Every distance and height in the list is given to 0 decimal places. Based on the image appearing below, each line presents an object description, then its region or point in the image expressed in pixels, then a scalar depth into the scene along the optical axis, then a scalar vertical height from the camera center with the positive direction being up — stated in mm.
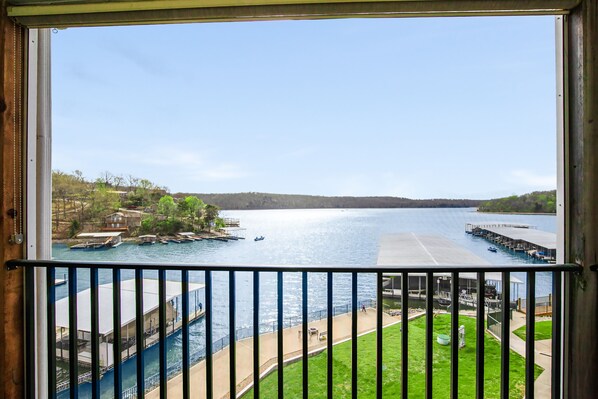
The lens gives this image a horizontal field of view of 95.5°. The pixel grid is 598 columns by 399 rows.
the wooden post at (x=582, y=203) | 1149 -23
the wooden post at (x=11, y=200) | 1288 +2
